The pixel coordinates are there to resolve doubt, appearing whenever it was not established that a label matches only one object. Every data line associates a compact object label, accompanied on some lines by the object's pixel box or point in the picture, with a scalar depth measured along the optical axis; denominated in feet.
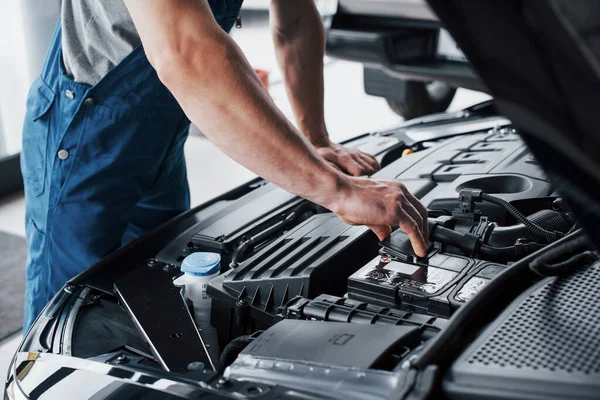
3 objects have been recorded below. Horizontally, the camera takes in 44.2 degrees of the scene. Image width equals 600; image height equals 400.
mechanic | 3.79
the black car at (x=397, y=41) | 9.16
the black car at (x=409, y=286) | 2.21
